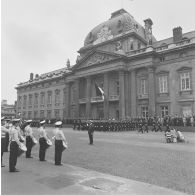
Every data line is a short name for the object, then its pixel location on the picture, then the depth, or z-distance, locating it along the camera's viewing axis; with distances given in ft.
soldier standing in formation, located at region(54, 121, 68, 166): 29.66
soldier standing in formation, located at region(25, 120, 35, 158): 35.70
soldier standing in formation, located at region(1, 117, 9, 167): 30.31
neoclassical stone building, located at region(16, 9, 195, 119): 107.45
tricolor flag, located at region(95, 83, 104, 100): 128.16
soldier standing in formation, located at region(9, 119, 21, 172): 25.17
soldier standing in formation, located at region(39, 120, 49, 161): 32.58
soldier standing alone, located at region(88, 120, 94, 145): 49.42
